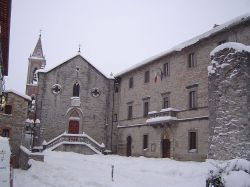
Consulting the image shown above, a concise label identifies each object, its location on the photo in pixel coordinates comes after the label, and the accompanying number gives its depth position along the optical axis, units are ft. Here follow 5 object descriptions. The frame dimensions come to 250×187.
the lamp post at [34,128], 102.12
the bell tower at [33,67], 181.57
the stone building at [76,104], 104.99
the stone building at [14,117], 73.31
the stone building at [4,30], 28.15
